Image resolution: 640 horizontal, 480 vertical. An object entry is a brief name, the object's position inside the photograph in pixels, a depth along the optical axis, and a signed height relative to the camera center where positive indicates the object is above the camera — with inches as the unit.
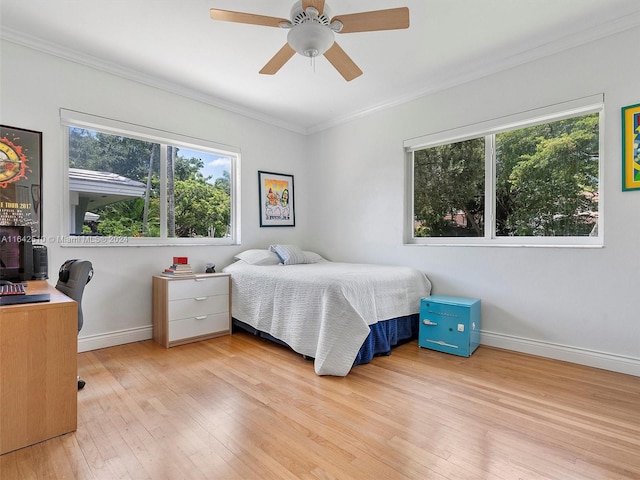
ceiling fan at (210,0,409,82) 73.6 +48.9
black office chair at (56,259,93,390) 81.3 -10.4
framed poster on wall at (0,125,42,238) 99.0 +17.9
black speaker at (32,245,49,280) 95.7 -7.6
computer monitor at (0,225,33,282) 90.9 -5.3
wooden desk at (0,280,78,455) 60.0 -25.5
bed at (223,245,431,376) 94.9 -22.9
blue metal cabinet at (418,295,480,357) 108.3 -29.6
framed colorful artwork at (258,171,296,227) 167.5 +19.0
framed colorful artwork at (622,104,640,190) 92.4 +24.9
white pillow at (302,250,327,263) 159.3 -10.0
